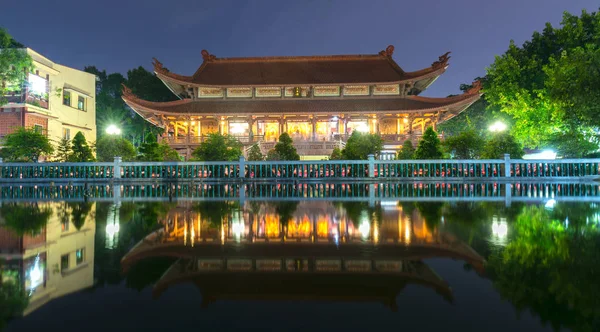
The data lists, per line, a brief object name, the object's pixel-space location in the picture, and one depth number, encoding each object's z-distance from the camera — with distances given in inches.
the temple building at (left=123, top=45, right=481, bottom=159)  1138.0
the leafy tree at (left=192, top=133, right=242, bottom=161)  788.6
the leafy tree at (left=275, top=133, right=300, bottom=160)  796.0
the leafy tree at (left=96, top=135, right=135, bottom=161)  817.5
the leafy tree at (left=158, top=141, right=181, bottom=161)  804.1
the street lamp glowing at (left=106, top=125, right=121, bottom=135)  933.5
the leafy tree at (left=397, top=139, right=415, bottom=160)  810.2
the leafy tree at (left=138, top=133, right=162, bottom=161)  781.9
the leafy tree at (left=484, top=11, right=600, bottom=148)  905.5
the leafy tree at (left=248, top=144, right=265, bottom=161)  812.6
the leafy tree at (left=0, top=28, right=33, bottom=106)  842.0
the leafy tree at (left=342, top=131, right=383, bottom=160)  797.9
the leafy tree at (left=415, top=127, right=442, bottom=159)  753.6
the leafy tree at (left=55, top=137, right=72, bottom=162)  805.2
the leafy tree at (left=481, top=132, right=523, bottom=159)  744.3
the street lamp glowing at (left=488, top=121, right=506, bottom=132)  1007.1
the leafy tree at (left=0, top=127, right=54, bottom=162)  771.4
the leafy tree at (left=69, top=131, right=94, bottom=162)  808.3
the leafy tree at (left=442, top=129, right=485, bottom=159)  792.3
